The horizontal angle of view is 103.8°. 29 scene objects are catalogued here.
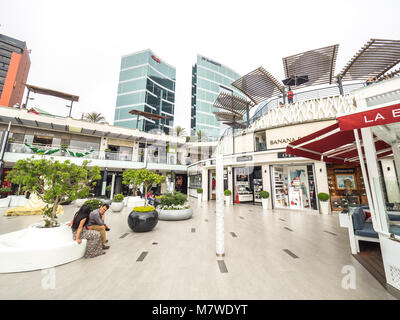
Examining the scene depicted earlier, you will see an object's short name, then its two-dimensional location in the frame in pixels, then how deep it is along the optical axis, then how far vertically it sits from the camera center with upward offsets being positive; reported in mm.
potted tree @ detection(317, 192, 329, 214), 8945 -818
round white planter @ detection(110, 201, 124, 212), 9360 -1219
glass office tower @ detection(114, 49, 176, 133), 32106 +21126
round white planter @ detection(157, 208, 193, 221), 7191 -1295
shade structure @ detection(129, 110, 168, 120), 20922 +9717
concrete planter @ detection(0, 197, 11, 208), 10039 -1122
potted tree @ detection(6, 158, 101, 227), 3334 +135
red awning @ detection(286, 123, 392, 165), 3357 +1130
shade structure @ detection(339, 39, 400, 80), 10021 +8901
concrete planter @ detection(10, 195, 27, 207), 10270 -1073
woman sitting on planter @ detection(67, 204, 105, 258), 3383 -1075
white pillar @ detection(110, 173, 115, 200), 17472 -116
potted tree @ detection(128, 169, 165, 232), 5246 -1102
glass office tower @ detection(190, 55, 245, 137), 39219 +25236
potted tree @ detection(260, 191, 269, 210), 10586 -738
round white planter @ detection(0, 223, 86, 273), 2707 -1163
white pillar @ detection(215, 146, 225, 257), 3470 -729
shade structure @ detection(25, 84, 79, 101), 16528 +9970
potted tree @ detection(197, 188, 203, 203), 15297 -646
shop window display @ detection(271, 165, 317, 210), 10016 +24
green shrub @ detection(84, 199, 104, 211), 7111 -834
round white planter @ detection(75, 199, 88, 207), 11656 -1235
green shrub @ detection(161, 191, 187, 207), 7727 -676
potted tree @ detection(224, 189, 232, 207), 12381 -732
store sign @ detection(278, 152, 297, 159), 10062 +2045
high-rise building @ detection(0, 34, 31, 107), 26359 +20500
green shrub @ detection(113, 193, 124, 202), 9697 -765
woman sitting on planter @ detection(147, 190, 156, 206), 9419 -784
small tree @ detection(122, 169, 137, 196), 9189 +554
